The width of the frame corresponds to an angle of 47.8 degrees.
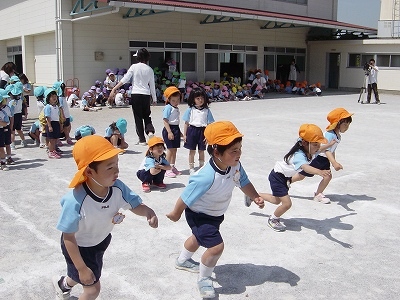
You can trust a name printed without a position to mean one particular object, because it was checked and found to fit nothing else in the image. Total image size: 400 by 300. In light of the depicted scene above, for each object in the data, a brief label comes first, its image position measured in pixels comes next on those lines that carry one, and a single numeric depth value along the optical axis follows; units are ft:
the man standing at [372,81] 62.28
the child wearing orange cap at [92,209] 8.60
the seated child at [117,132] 25.79
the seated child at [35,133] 30.19
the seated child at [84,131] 24.54
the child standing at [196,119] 21.65
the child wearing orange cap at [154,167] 19.39
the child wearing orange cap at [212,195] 10.63
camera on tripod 62.80
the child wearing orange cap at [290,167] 14.79
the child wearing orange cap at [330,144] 17.77
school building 58.39
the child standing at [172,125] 22.48
